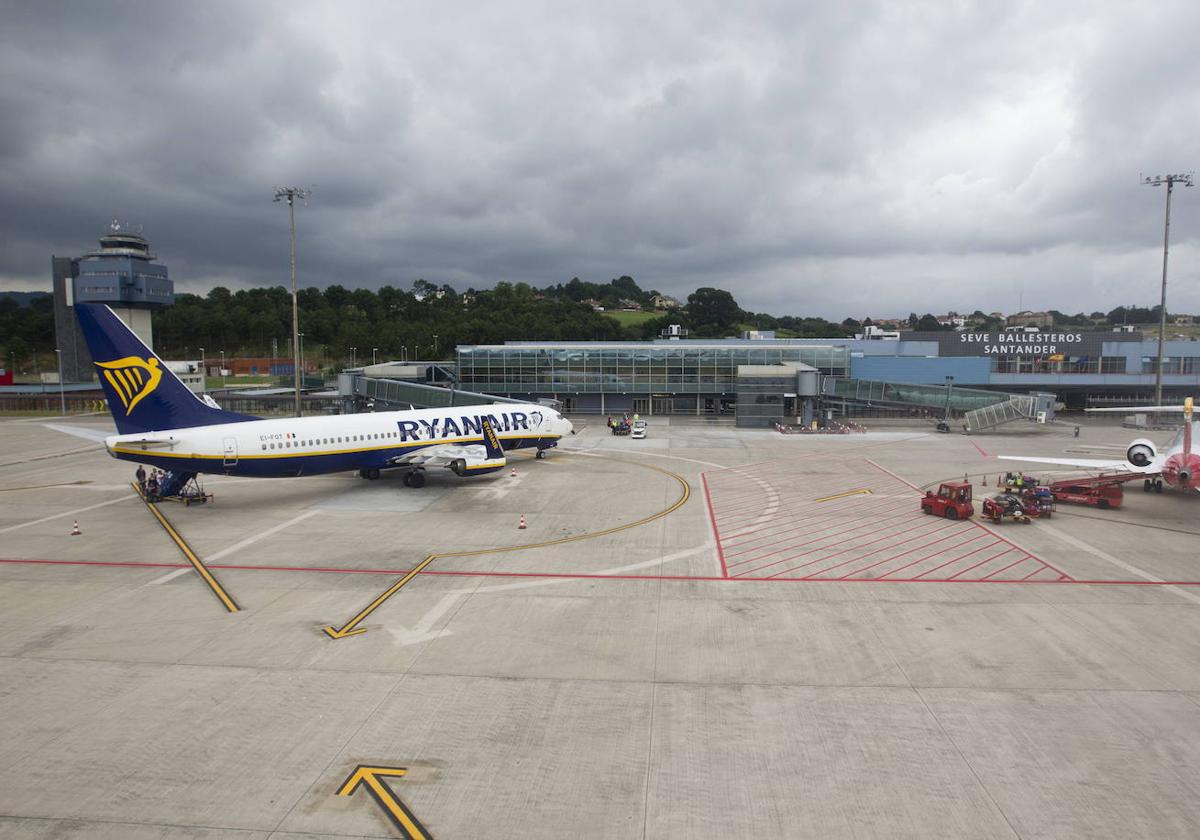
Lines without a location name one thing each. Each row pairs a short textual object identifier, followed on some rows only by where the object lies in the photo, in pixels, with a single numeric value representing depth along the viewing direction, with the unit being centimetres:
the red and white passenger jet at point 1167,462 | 3025
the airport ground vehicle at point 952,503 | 3156
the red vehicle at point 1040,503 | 3209
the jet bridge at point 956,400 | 6531
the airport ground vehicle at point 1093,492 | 3394
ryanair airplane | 3006
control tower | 11669
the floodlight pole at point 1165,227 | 5122
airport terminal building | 8000
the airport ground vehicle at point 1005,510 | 3095
